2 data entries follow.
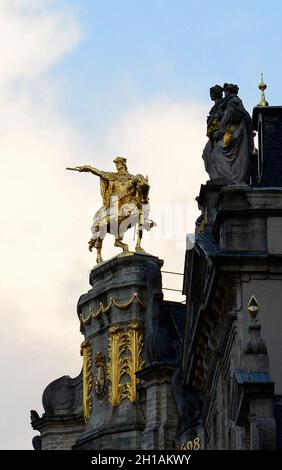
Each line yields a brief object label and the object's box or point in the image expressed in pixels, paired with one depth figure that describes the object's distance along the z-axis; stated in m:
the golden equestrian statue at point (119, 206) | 91.38
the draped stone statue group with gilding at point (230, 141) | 65.38
